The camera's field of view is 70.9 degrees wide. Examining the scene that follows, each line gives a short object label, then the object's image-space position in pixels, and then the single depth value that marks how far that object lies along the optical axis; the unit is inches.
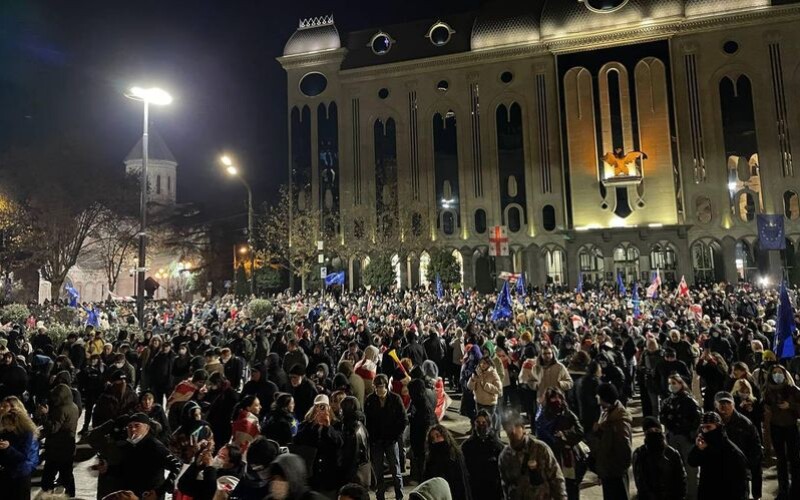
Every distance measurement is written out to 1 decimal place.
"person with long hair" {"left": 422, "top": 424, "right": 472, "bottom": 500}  212.8
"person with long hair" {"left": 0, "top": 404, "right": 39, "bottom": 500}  219.1
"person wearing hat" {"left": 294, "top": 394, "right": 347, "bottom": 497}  225.0
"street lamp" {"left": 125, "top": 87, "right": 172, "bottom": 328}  594.2
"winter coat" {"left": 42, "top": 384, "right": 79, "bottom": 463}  264.1
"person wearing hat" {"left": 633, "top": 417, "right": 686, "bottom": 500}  201.8
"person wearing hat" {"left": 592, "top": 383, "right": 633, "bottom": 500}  227.9
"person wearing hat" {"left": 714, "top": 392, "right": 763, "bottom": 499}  249.0
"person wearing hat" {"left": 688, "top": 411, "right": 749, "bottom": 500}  205.3
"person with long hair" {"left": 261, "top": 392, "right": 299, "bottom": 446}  252.8
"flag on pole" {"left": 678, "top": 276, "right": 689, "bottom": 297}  893.8
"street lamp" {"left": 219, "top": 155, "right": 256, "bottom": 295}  786.7
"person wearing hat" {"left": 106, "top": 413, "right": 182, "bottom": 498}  204.2
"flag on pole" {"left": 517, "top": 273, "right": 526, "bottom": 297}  1057.5
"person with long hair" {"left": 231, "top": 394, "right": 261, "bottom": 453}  235.8
